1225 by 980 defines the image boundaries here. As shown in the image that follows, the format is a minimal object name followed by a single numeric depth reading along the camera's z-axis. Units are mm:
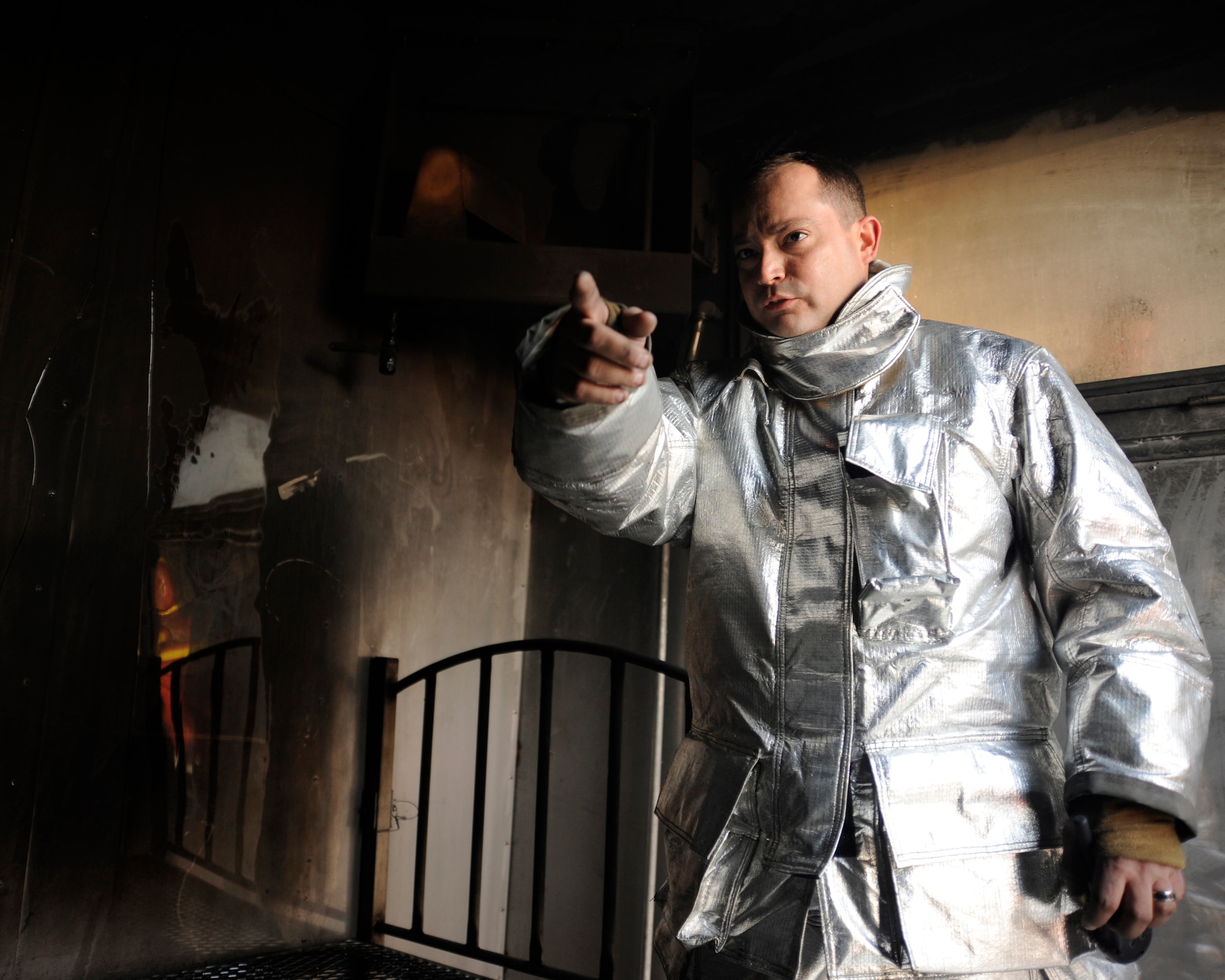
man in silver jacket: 979
